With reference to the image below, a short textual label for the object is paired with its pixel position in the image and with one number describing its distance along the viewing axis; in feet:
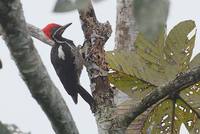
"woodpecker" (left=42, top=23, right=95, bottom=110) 28.96
